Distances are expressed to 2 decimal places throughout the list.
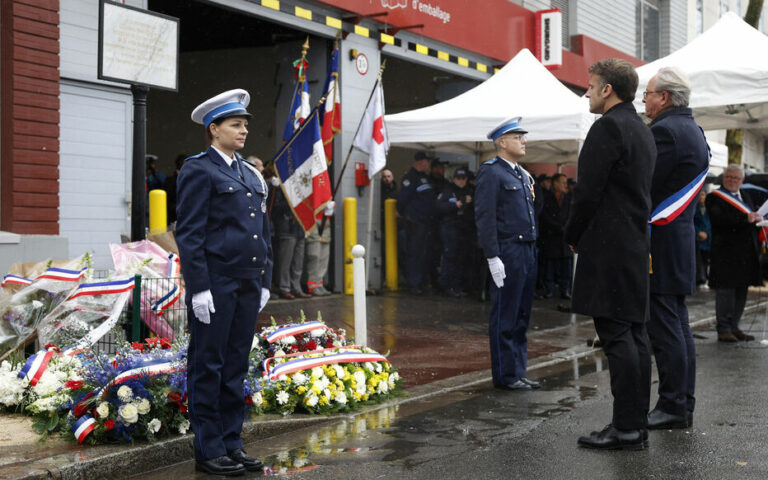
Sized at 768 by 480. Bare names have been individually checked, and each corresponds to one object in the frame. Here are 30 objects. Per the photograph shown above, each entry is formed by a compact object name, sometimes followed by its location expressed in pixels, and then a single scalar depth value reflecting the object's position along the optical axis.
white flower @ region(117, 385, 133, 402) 5.47
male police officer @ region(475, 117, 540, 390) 7.45
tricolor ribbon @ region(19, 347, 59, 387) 6.14
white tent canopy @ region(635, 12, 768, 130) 10.59
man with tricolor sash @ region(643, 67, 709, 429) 5.97
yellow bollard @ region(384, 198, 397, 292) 15.81
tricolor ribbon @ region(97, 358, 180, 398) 5.58
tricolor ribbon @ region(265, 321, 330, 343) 7.03
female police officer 5.00
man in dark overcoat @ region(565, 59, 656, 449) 5.38
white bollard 7.95
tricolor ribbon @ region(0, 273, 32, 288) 7.36
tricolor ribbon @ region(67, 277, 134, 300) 7.04
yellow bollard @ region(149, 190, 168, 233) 11.05
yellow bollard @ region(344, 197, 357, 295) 14.38
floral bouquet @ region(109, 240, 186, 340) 7.36
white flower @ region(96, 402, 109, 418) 5.38
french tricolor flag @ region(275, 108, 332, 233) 12.45
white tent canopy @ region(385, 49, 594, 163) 11.86
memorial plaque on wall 7.23
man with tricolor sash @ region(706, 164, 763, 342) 10.20
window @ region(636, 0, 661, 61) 26.11
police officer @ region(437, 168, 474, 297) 14.89
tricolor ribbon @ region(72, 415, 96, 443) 5.34
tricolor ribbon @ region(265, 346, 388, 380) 6.54
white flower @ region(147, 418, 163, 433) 5.41
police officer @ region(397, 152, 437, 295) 15.20
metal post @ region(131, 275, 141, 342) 7.00
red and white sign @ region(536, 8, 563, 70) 19.34
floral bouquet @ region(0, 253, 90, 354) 7.00
